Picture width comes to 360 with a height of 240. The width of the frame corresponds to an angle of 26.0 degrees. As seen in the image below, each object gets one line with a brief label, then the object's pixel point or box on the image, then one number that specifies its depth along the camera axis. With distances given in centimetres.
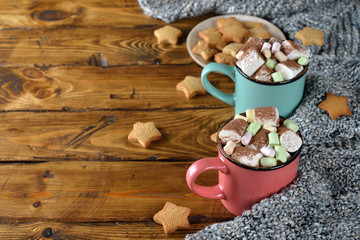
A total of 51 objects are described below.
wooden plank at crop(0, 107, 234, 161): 98
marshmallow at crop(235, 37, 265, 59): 96
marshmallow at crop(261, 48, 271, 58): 94
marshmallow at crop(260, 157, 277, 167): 84
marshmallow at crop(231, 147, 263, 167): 84
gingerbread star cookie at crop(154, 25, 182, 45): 113
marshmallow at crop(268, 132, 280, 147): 85
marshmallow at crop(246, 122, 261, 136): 87
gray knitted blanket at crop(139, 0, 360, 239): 86
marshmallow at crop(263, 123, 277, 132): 86
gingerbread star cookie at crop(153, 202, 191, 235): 89
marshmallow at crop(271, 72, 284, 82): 93
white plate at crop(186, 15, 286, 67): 110
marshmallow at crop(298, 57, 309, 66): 94
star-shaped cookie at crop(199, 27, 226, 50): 110
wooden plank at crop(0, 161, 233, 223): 91
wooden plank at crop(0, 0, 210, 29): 118
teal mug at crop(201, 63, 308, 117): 94
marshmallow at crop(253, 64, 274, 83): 93
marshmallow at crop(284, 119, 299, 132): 87
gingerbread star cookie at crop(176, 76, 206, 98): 104
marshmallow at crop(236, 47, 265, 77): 94
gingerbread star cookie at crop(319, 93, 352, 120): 97
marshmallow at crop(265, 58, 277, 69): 94
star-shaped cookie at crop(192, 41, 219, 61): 109
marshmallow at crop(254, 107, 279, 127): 87
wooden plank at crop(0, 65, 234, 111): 105
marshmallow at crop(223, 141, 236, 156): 85
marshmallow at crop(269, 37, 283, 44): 96
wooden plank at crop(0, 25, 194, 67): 112
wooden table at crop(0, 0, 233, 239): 91
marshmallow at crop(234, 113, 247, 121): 89
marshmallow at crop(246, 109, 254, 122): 88
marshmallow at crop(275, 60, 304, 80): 93
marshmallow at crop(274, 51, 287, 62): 94
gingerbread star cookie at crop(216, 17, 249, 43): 109
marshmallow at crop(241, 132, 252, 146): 86
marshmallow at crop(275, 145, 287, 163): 84
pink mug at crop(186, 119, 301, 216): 85
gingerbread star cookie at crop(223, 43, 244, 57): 108
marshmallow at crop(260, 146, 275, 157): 84
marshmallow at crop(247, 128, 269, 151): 85
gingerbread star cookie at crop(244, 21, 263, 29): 112
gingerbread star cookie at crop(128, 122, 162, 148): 98
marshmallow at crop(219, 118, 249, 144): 86
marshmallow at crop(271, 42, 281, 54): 95
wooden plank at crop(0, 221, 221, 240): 89
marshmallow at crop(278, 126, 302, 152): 85
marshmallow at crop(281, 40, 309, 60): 95
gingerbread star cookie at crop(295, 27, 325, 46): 108
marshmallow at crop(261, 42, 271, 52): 95
